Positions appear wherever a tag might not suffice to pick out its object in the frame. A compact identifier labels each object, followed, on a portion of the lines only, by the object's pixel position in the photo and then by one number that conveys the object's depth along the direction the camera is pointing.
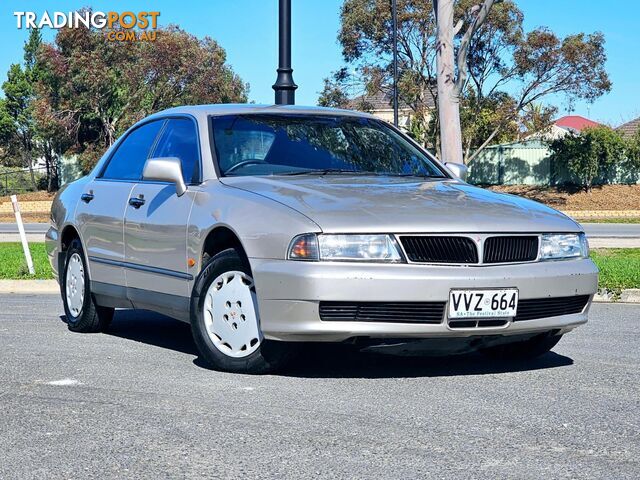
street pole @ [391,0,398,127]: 31.47
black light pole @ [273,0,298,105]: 12.72
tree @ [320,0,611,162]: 43.69
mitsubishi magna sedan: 5.46
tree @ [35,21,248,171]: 47.91
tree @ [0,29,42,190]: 57.00
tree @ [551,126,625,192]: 44.56
